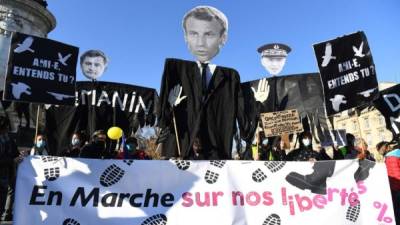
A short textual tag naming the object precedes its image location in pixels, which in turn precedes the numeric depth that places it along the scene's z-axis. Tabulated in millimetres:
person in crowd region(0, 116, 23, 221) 5902
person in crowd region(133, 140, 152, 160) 7585
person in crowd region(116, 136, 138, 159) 7496
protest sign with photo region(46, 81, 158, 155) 9141
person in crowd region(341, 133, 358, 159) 8520
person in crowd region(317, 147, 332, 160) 8647
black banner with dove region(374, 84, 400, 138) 8539
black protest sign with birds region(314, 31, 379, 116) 7359
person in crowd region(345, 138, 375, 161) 8367
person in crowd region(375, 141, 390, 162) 7510
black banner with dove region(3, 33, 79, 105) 6238
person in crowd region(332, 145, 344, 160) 9141
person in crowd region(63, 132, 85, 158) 7838
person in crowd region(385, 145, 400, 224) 6660
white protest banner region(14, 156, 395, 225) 5395
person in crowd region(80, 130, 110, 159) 6820
